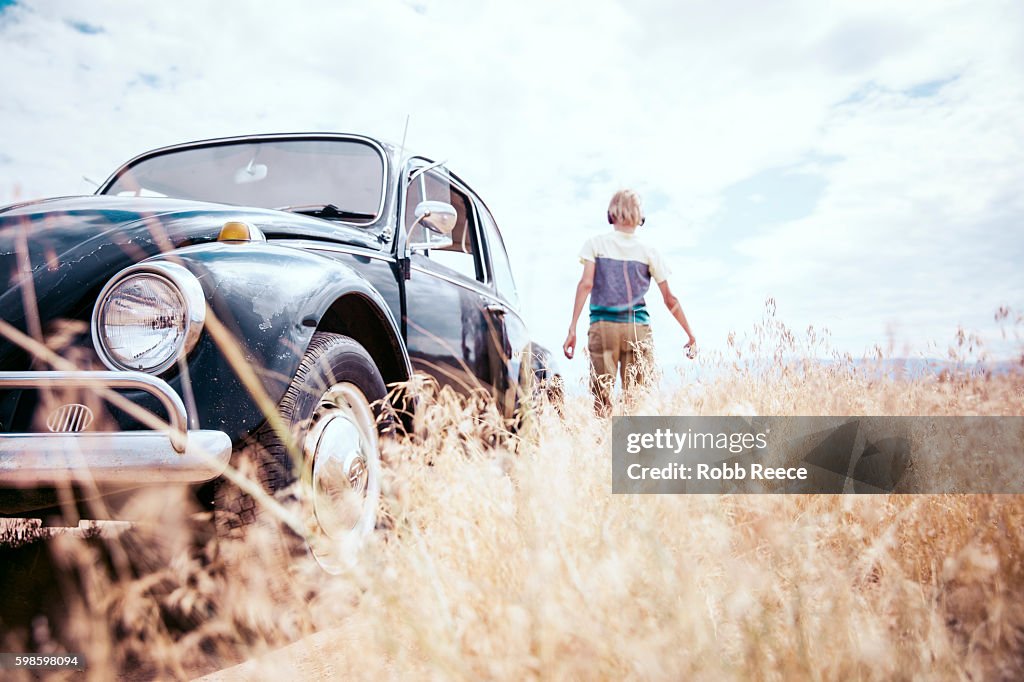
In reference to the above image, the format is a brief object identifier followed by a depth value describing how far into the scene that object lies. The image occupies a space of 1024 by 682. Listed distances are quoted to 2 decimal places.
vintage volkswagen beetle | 1.63
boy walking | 4.41
